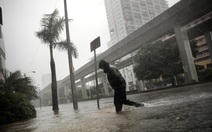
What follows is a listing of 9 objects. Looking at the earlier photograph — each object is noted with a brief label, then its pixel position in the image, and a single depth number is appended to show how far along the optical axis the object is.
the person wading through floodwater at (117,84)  3.55
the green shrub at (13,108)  5.27
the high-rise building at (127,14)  81.35
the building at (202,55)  54.40
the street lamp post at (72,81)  8.88
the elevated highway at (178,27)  14.46
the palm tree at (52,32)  13.53
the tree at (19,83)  15.21
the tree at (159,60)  18.38
